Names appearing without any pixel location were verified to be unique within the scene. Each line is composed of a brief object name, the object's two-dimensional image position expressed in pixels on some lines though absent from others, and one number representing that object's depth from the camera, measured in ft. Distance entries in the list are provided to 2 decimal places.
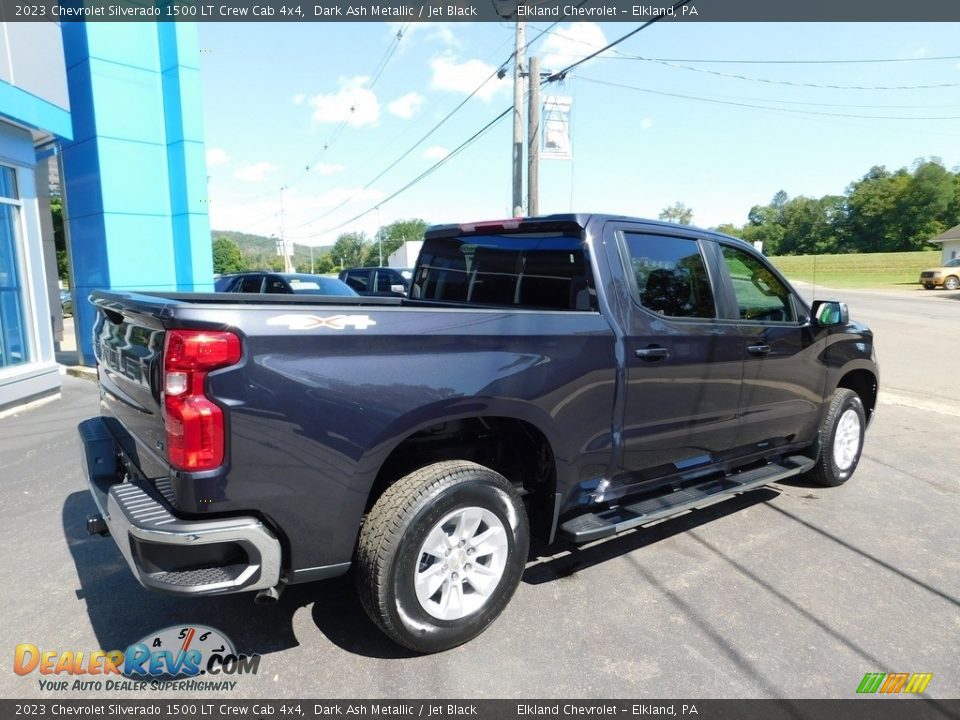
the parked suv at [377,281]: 53.01
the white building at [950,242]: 165.10
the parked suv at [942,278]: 125.90
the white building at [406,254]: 177.28
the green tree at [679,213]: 397.51
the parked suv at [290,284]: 37.42
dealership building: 26.94
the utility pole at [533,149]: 49.11
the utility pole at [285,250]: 210.18
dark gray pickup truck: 7.47
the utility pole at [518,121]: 49.88
